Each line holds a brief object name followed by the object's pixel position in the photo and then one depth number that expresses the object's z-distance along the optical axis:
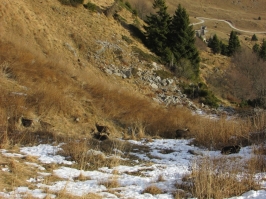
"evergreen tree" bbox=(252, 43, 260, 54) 57.11
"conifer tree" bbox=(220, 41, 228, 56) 53.06
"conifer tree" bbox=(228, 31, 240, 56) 52.84
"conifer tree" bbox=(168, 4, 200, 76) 29.38
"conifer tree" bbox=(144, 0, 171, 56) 27.92
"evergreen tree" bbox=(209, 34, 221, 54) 51.59
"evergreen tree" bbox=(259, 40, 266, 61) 53.64
